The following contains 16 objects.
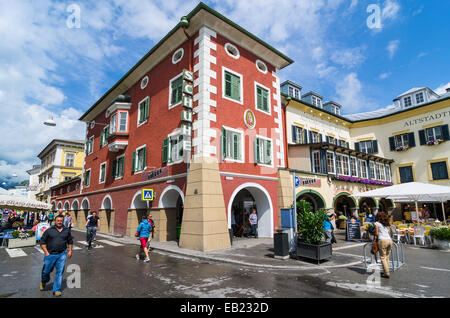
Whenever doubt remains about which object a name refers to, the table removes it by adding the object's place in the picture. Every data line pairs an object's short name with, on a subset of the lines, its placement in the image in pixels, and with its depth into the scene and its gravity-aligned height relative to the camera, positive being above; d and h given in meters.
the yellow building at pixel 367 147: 18.73 +5.40
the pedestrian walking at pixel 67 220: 15.65 -0.69
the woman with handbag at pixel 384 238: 6.71 -0.91
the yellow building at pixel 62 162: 40.53 +7.64
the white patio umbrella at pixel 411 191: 12.76 +0.70
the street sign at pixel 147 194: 13.87 +0.74
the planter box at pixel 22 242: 12.69 -1.67
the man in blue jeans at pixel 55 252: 5.46 -0.93
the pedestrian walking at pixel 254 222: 14.40 -0.88
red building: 11.86 +4.19
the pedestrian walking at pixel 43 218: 25.81 -0.92
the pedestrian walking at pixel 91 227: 12.22 -0.91
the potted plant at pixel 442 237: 11.40 -1.49
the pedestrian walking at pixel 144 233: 9.22 -0.91
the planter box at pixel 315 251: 8.08 -1.47
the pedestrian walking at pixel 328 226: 9.13 -0.88
